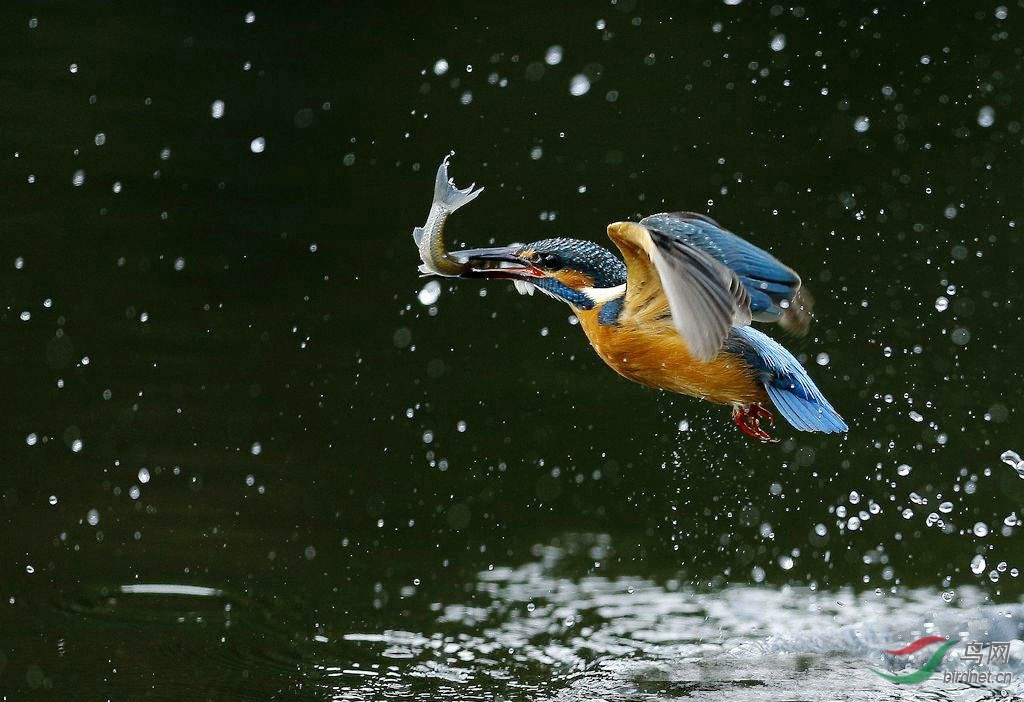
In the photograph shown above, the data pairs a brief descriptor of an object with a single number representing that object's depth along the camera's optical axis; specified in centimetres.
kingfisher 564
